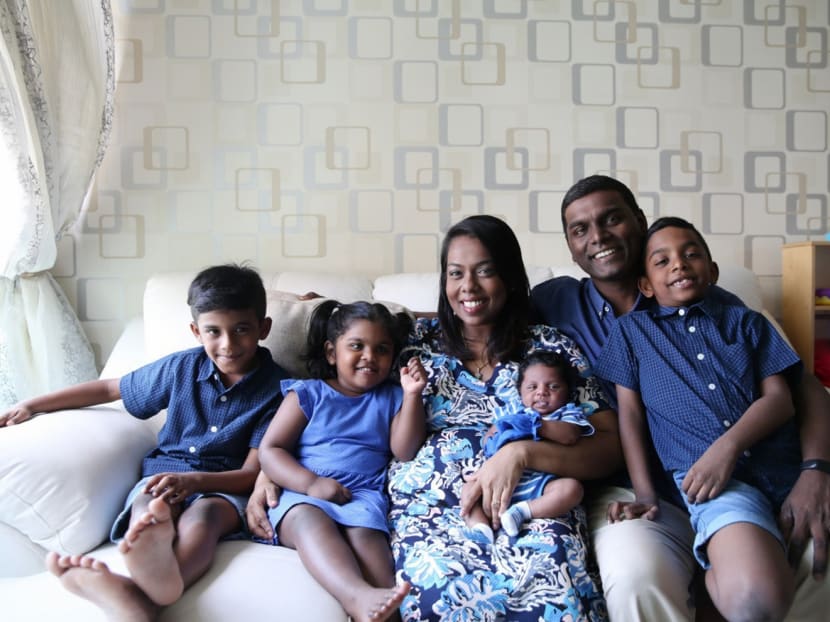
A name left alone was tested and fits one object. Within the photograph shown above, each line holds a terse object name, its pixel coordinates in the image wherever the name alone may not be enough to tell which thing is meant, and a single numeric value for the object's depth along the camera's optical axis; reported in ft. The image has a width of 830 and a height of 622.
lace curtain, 6.27
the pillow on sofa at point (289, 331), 5.68
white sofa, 3.65
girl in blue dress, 4.17
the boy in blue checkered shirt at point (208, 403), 4.48
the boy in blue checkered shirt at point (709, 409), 3.88
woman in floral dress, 3.68
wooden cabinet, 7.89
